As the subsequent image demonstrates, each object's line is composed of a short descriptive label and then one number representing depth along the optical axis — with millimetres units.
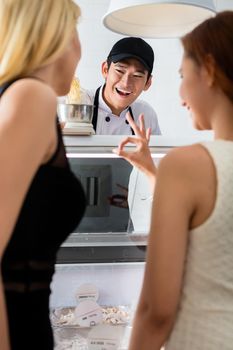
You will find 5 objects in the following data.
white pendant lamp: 2659
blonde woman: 1894
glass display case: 2563
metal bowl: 2526
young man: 3584
